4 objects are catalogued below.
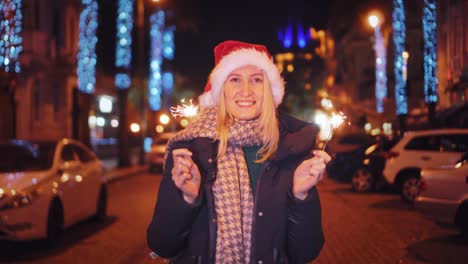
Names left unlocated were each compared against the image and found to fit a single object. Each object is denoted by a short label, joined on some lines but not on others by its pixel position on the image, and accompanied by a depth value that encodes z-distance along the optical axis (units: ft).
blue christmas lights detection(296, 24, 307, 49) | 281.74
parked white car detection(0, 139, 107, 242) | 28.03
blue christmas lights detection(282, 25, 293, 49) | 248.63
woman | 8.91
